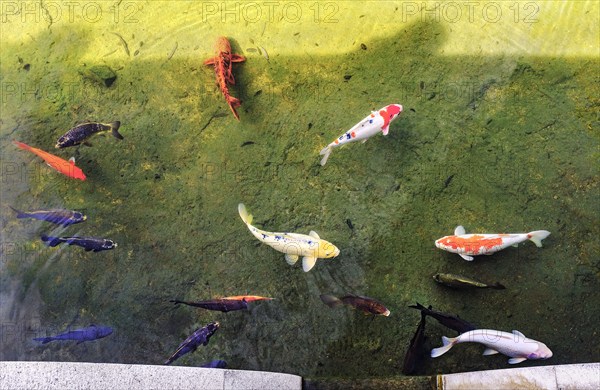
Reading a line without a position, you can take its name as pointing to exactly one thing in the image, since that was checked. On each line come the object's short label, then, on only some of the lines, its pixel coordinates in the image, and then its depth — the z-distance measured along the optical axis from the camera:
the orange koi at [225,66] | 4.54
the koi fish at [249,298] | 4.30
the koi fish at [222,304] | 4.29
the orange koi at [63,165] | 4.46
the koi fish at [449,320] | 4.20
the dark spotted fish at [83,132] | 4.48
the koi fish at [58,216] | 4.52
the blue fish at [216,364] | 4.21
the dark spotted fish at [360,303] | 4.28
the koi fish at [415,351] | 4.21
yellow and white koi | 4.23
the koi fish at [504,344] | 4.06
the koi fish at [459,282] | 4.19
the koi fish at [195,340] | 4.25
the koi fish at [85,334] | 4.34
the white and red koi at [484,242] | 4.14
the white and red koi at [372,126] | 4.28
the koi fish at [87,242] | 4.36
